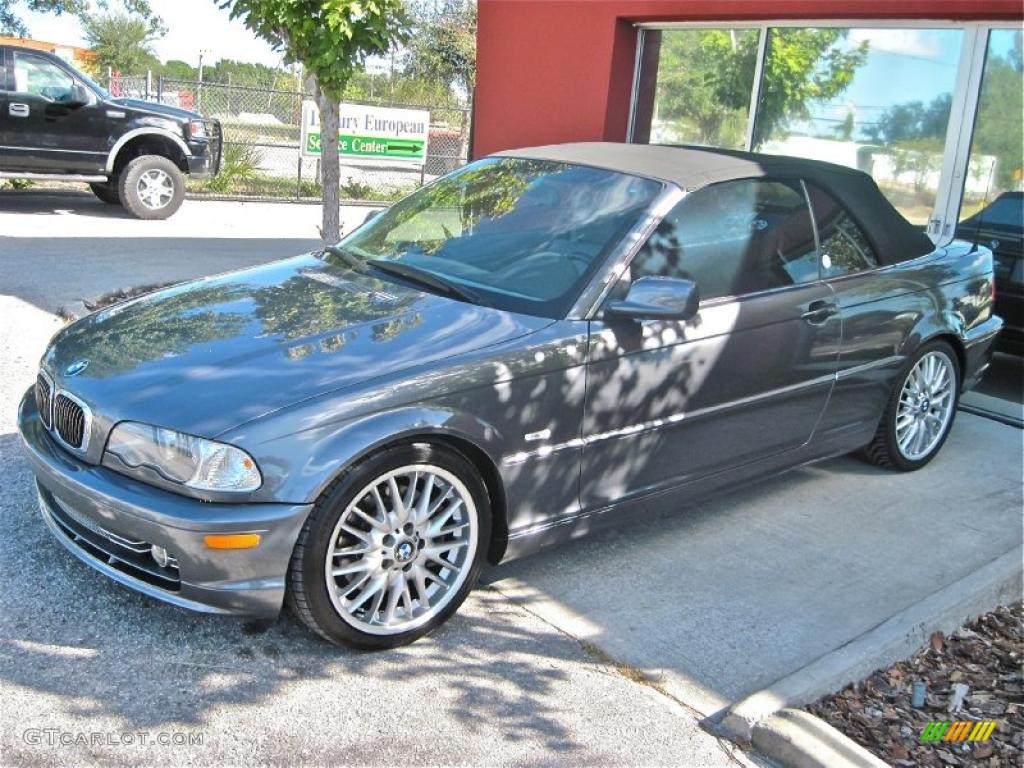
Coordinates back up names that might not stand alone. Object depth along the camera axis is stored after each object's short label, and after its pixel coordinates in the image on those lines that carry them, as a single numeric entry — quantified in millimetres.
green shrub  15781
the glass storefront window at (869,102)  7402
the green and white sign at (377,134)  16234
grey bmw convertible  3215
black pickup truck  12008
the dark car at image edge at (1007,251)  7016
